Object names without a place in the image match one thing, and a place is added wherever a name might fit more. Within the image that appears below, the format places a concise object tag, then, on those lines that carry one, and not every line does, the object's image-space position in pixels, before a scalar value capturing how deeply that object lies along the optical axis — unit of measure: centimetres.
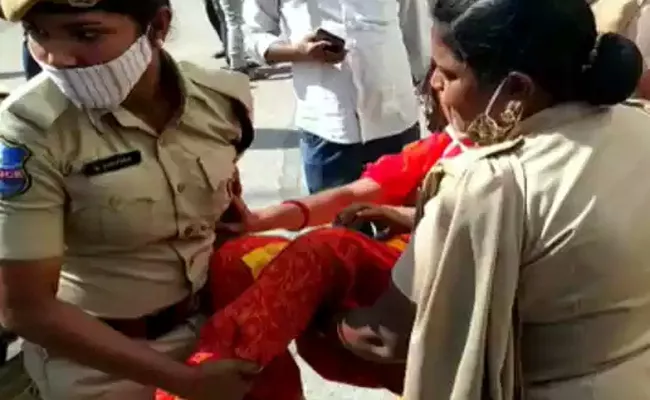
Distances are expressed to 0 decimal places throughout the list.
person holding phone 269
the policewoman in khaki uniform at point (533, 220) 146
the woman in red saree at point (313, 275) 171
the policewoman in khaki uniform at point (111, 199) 161
